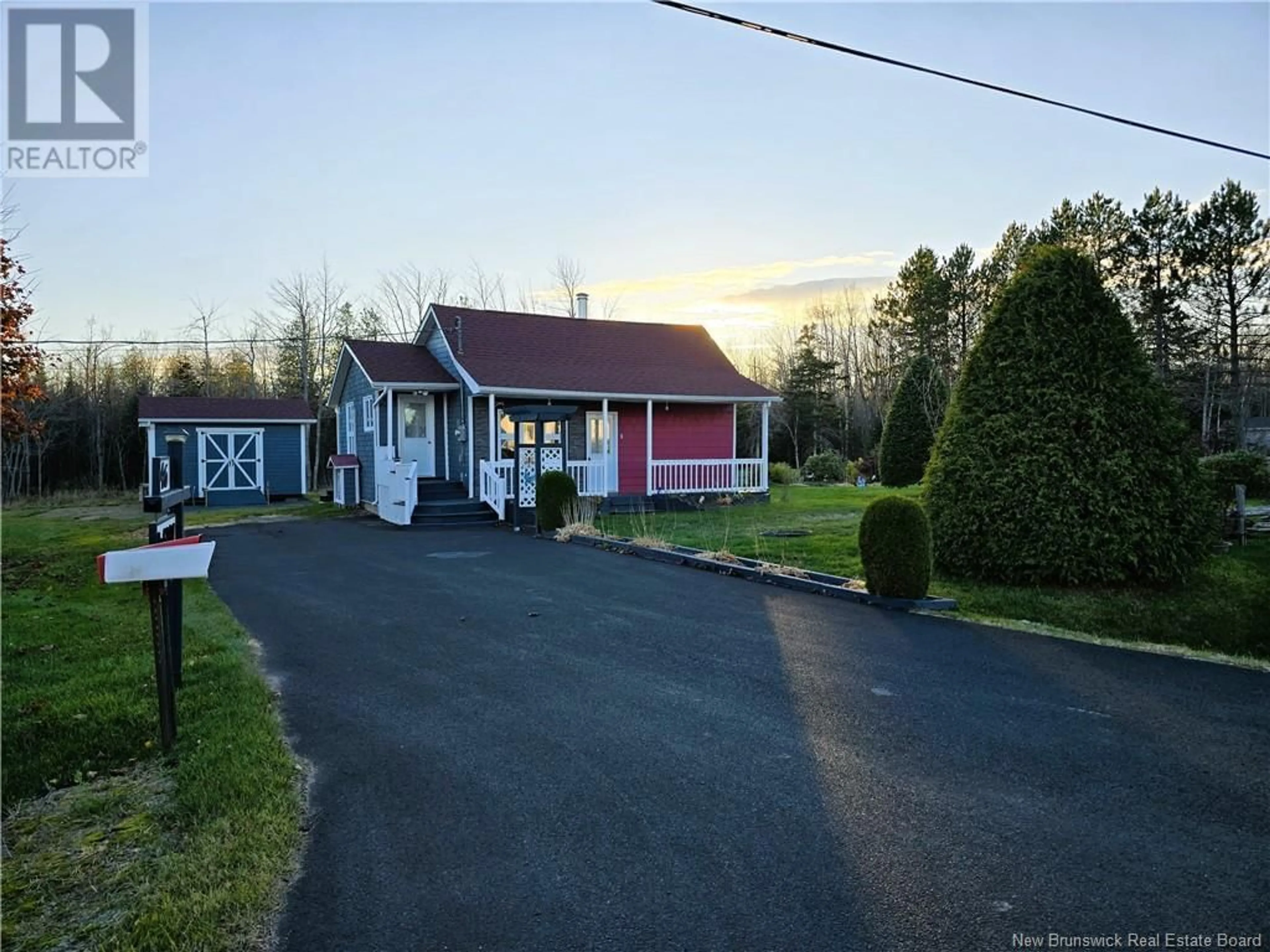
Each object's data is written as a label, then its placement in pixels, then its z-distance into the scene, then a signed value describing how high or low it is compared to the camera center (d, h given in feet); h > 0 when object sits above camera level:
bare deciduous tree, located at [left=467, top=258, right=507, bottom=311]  132.16 +28.19
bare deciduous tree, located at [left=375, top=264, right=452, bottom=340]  131.54 +26.99
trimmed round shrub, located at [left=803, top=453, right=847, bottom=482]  91.61 -1.78
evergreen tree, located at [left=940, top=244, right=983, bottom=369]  109.91 +23.03
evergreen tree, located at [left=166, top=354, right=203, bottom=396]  123.03 +11.89
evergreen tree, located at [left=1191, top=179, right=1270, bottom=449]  88.69 +22.37
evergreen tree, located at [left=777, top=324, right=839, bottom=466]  124.26 +7.68
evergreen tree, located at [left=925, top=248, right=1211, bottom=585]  28.32 -0.09
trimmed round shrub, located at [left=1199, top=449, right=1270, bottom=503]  43.78 -1.15
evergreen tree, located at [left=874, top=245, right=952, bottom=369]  111.75 +21.70
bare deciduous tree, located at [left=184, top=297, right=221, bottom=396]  133.59 +23.08
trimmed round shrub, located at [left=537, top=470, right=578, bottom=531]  48.26 -2.75
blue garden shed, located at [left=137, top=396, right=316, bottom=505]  81.97 +1.26
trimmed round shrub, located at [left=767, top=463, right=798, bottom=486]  86.99 -2.32
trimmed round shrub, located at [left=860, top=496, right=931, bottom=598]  26.58 -3.33
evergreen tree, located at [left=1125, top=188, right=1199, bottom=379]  91.91 +21.45
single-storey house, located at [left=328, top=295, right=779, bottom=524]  59.88 +3.64
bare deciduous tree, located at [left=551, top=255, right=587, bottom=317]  127.03 +28.91
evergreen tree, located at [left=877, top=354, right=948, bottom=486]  78.02 +2.54
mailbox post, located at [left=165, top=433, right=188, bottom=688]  17.34 -3.56
